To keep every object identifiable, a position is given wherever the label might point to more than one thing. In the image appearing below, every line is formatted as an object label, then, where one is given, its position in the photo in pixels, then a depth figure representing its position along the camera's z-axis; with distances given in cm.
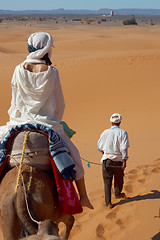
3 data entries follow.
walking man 629
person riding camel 394
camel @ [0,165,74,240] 331
